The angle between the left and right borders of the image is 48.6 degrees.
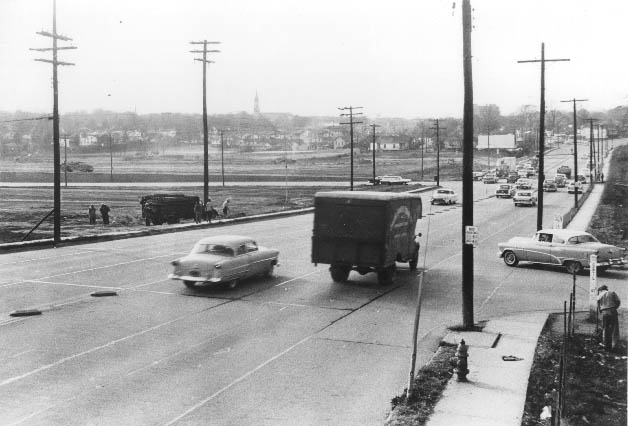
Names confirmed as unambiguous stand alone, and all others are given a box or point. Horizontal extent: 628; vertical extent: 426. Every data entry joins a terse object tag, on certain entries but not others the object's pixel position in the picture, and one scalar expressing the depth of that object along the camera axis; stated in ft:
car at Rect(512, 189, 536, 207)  178.29
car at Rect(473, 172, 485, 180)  332.10
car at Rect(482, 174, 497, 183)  289.53
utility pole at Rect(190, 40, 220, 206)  146.10
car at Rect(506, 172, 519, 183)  282.50
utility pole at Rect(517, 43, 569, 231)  105.09
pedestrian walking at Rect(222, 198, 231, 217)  146.10
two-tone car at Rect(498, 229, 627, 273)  73.26
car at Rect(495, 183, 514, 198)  215.92
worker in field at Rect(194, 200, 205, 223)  130.93
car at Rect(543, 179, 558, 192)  234.17
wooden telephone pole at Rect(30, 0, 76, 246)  98.73
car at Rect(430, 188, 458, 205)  183.73
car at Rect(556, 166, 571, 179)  322.01
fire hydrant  36.40
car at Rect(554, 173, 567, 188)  259.39
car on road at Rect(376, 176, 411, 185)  290.97
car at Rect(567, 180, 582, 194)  220.23
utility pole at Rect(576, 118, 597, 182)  241.10
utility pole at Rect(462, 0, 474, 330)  48.73
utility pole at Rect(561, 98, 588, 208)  157.36
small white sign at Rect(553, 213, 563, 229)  89.55
